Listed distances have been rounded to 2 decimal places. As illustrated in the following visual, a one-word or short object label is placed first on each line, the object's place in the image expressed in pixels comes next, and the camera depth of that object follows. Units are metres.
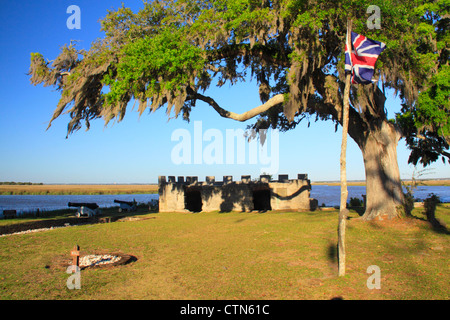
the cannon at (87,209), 23.83
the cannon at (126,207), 29.62
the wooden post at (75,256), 7.75
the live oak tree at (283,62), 12.48
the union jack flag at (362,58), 7.56
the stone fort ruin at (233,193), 23.08
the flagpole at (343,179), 7.16
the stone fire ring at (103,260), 8.73
